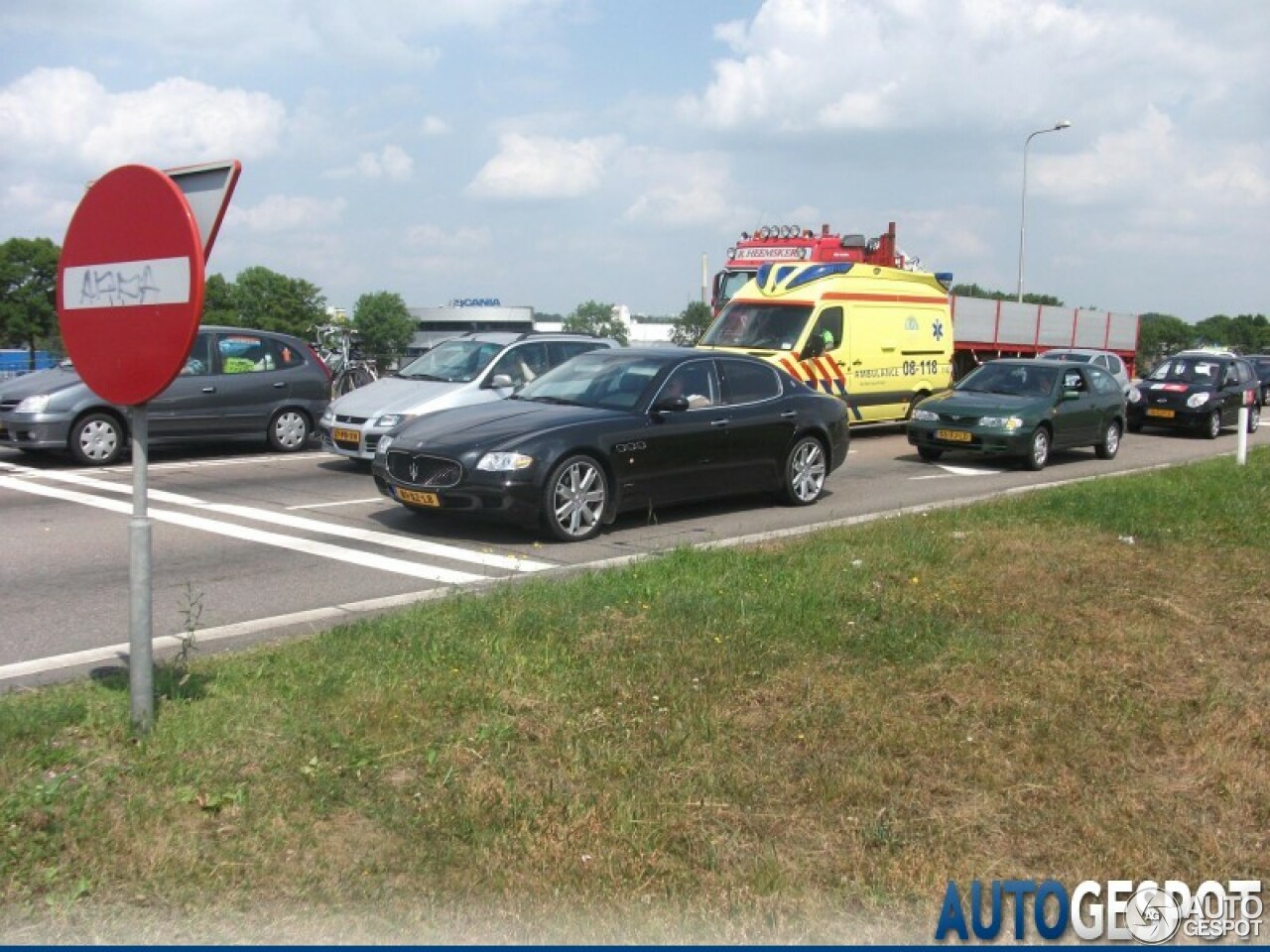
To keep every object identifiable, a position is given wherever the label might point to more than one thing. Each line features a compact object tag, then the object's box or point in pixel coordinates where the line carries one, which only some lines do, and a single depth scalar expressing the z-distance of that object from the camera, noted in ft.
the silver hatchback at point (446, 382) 46.16
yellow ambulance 60.85
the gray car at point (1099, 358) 89.97
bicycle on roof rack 82.07
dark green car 54.44
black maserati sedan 32.94
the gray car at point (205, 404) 47.29
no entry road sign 14.44
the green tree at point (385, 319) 305.12
